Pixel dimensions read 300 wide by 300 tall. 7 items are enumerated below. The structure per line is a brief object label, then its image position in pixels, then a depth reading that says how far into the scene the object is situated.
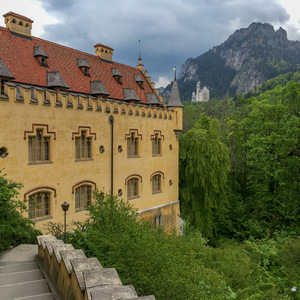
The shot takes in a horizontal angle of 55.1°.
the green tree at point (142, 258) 6.73
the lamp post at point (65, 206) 12.16
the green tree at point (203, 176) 22.86
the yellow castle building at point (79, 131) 13.80
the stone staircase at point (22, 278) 5.90
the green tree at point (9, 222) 8.88
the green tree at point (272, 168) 23.89
